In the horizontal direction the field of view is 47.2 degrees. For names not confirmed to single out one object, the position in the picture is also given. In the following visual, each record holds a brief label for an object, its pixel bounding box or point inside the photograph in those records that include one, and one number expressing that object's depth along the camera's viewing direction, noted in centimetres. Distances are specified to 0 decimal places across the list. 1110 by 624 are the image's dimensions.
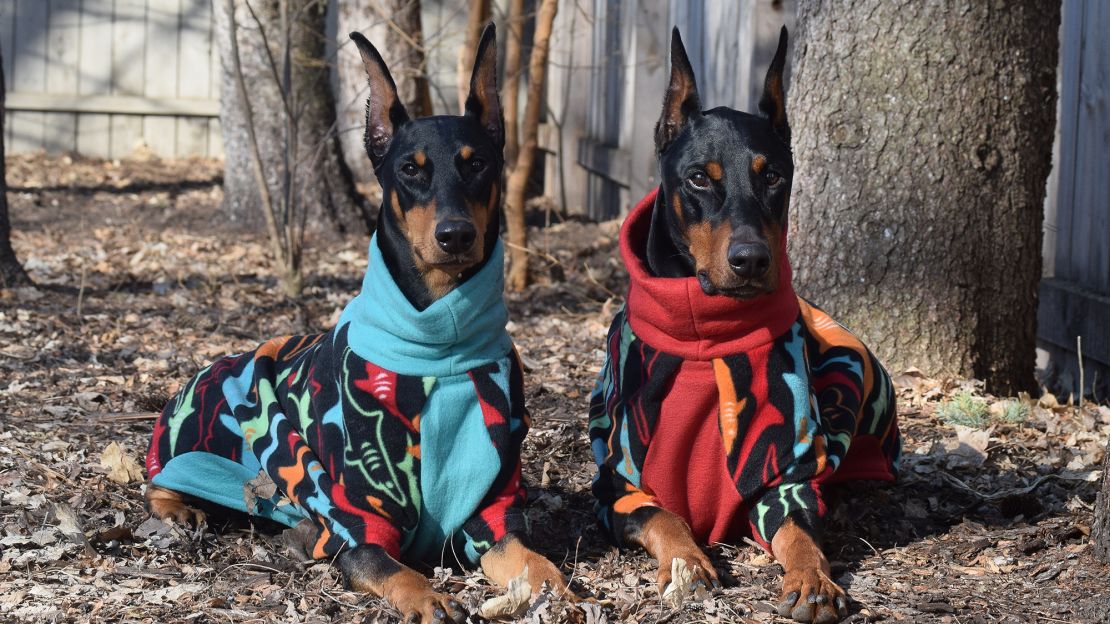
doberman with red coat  348
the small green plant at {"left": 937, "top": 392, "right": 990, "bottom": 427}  486
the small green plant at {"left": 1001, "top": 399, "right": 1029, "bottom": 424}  495
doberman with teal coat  341
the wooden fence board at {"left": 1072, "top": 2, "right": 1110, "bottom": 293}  562
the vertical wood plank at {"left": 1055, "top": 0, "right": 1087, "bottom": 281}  585
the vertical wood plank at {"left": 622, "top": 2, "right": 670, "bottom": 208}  904
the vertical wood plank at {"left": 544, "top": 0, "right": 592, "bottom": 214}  1153
